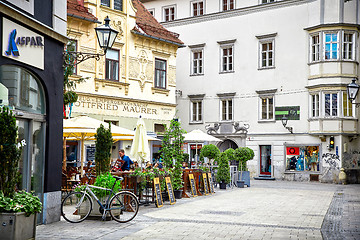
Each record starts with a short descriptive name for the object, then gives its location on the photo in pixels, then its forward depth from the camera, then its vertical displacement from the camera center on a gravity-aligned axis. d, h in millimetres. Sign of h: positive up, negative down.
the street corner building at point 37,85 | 10195 +1309
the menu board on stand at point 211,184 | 20625 -1504
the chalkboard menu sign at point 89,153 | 25438 -361
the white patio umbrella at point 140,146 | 17812 +4
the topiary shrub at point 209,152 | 26250 -278
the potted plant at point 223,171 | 22709 -1090
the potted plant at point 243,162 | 25031 -747
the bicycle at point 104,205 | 11945 -1383
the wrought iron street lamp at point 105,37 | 12719 +2707
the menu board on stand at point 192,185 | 19062 -1434
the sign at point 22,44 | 9957 +2082
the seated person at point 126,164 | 18047 -635
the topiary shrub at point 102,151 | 14484 -147
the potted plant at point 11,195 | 8453 -853
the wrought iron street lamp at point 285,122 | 33156 +1592
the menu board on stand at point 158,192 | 15470 -1401
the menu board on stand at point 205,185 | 20078 -1508
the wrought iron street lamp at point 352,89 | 18172 +2074
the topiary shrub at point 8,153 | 8484 -132
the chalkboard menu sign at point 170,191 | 16406 -1441
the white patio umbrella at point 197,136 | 25953 +532
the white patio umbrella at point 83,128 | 16725 +594
